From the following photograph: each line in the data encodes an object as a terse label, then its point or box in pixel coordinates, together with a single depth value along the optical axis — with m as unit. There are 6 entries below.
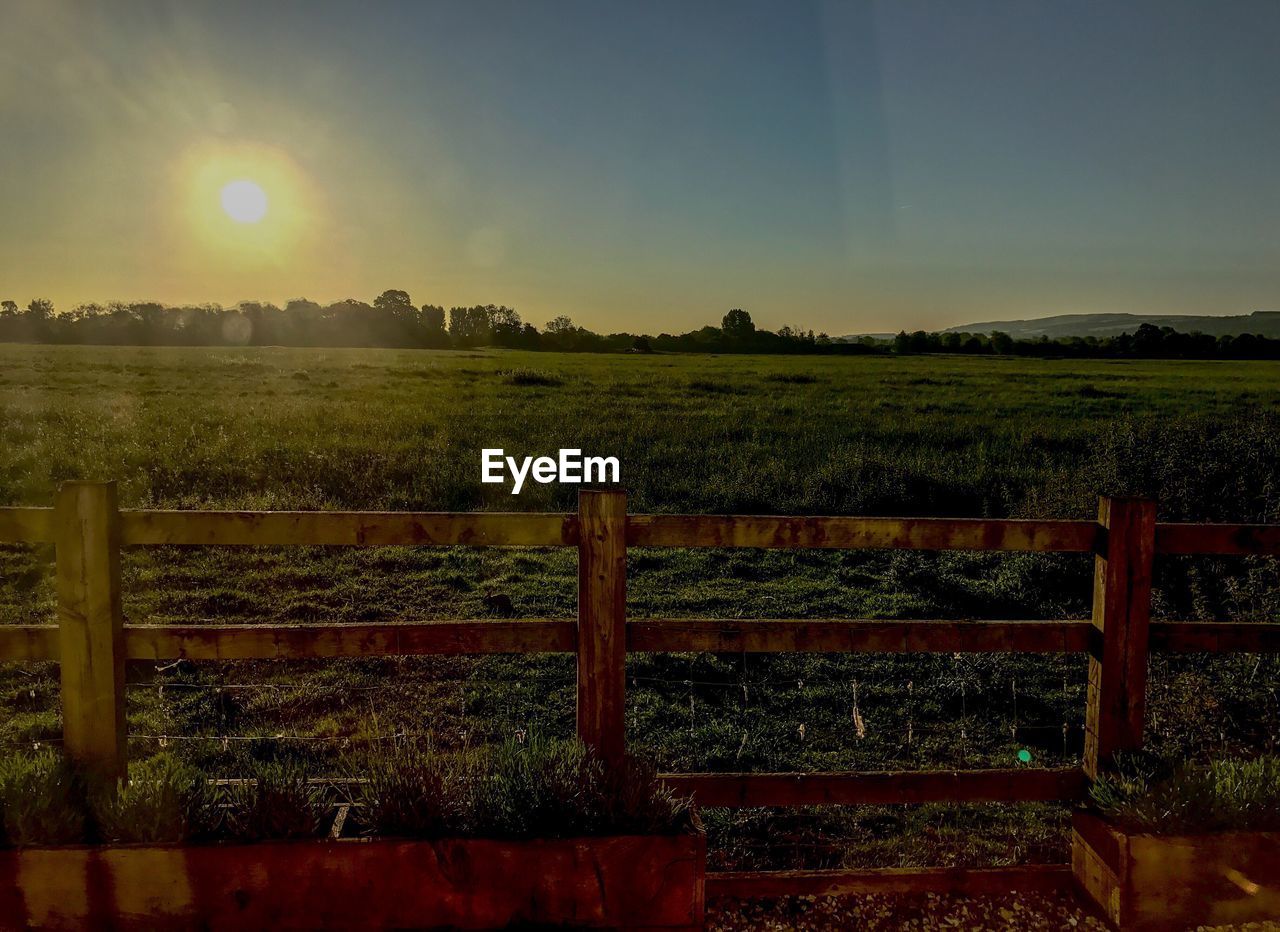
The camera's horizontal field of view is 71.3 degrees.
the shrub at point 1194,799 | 3.80
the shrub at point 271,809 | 3.56
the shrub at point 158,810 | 3.52
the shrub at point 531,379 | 46.69
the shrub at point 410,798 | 3.60
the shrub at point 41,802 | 3.48
